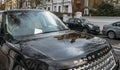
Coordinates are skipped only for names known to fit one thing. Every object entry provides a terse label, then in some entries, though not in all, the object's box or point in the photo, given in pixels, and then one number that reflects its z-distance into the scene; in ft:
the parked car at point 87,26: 33.53
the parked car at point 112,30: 26.90
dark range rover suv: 4.31
